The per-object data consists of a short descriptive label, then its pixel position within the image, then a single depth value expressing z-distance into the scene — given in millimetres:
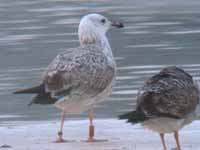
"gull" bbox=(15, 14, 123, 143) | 17004
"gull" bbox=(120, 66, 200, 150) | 14647
